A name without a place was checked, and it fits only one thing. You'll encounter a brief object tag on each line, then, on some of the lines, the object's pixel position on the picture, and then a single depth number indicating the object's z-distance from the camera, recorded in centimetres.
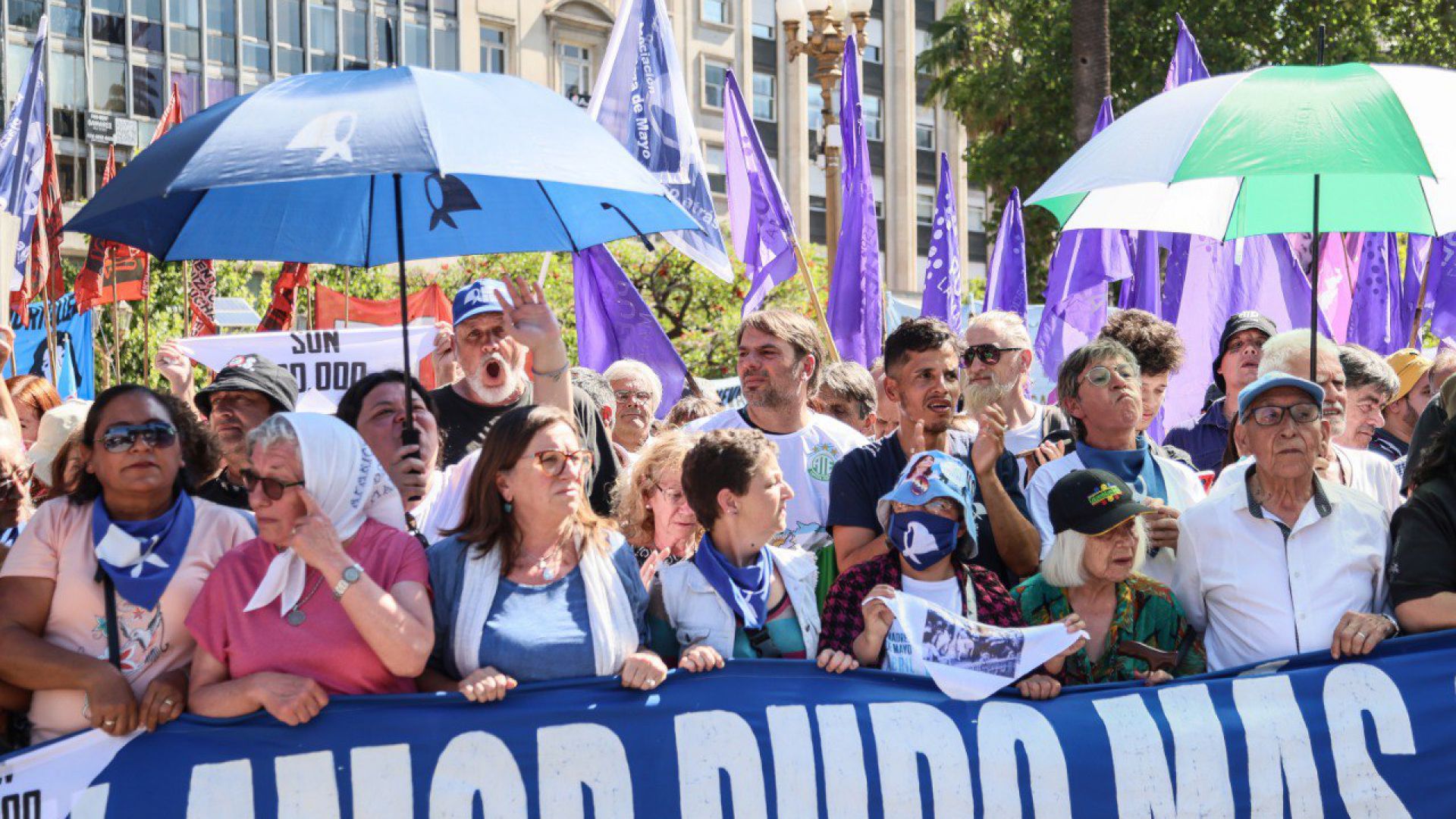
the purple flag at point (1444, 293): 900
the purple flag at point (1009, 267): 1141
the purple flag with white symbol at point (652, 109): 810
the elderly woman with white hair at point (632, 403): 693
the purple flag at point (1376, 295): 920
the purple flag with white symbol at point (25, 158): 931
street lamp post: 1349
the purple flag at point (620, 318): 805
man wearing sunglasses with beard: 566
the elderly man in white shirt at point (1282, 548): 424
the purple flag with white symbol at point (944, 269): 998
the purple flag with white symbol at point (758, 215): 936
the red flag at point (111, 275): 1145
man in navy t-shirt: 458
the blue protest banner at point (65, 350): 1117
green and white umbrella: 397
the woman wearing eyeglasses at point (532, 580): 397
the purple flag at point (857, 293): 955
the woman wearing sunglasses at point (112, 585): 391
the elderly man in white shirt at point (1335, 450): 483
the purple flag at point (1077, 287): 955
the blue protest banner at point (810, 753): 392
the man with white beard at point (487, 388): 537
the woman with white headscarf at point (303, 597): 378
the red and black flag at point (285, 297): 1141
